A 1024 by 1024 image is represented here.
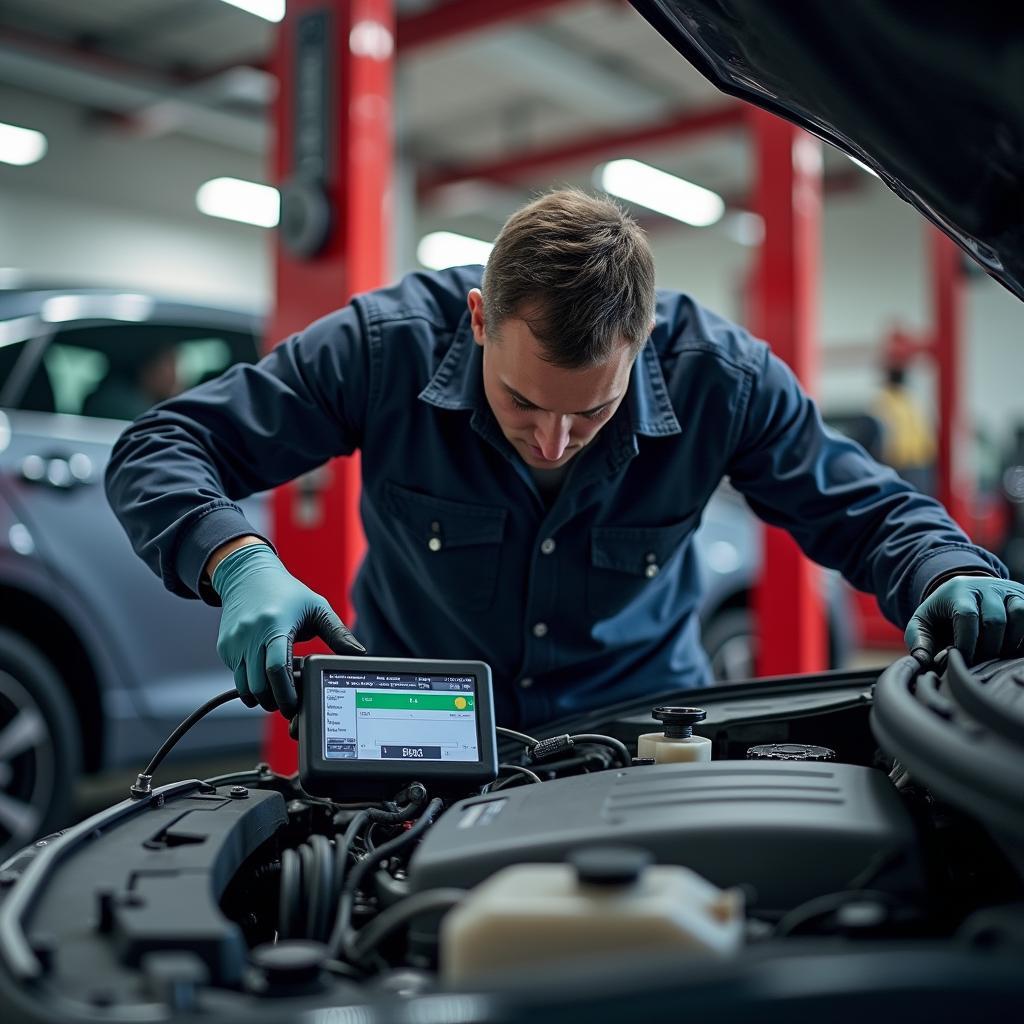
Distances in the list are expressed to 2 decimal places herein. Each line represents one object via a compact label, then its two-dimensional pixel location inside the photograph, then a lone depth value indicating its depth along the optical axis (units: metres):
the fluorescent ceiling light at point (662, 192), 8.90
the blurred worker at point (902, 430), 6.68
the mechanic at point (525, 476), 1.37
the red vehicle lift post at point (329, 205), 2.77
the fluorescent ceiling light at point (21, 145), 7.57
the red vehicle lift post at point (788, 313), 3.36
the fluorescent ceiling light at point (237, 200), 9.06
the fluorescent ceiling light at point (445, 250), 10.77
